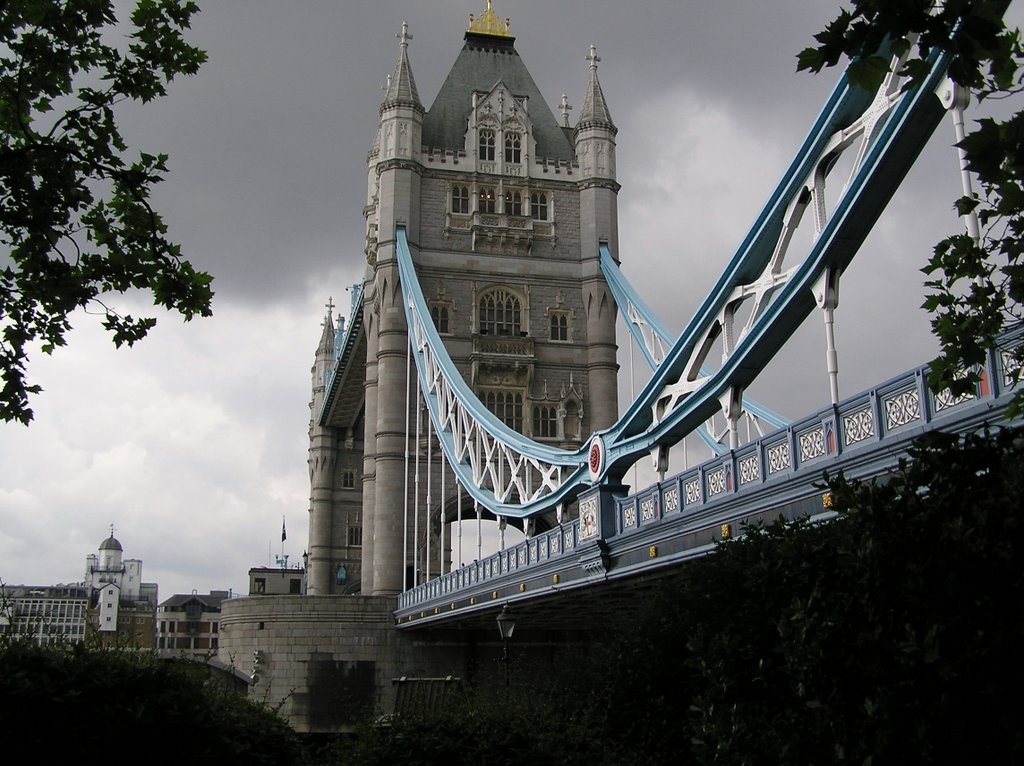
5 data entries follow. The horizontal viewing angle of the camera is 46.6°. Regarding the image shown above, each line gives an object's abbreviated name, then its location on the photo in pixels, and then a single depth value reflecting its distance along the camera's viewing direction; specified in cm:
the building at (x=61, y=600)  13912
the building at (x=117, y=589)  12932
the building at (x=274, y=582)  6806
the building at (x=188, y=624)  12912
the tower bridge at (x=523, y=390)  1591
